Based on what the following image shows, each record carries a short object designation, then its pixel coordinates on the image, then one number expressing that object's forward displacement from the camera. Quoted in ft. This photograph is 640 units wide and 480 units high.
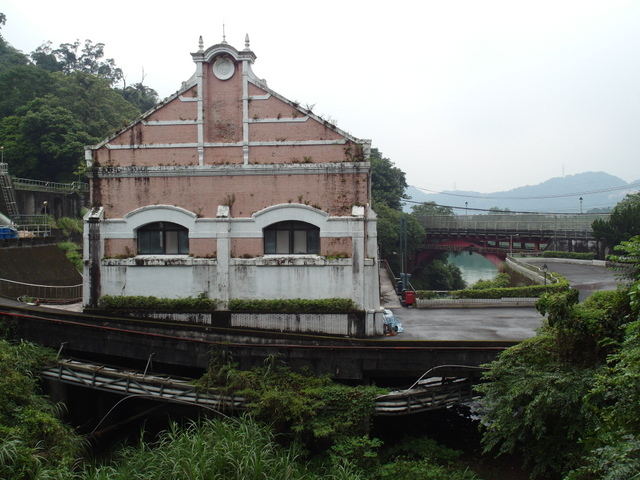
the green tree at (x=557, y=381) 37.99
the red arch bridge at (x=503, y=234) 149.48
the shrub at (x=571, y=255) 122.11
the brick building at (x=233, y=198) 57.06
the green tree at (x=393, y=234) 157.58
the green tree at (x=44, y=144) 146.92
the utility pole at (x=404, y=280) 81.24
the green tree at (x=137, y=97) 260.85
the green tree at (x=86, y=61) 289.33
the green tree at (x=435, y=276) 198.80
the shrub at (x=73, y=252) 102.49
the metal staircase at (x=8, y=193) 118.42
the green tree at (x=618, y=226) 123.54
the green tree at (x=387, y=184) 187.46
